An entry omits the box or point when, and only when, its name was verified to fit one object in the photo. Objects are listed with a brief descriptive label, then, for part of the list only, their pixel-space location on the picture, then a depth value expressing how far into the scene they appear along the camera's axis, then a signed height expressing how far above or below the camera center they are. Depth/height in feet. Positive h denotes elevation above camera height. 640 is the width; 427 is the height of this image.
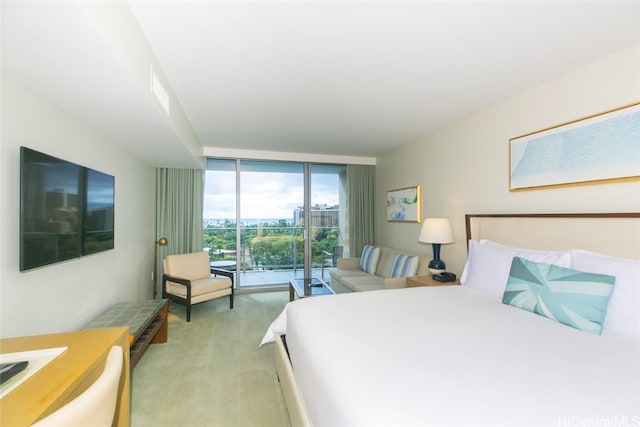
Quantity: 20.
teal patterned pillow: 5.17 -1.61
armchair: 11.85 -3.09
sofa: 11.75 -2.80
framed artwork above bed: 6.16 +1.67
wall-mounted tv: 5.19 +0.12
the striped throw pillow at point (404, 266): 11.82 -2.24
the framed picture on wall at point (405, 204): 13.55 +0.61
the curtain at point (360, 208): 17.70 +0.49
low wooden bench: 7.74 -3.20
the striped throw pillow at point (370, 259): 14.57 -2.39
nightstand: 9.80 -2.42
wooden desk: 2.91 -2.06
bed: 3.18 -2.19
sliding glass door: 15.94 -0.16
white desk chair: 2.25 -1.73
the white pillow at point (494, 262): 6.73 -1.31
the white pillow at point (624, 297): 5.05 -1.53
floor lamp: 13.82 -2.28
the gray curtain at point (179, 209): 14.73 +0.34
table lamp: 10.42 -0.78
